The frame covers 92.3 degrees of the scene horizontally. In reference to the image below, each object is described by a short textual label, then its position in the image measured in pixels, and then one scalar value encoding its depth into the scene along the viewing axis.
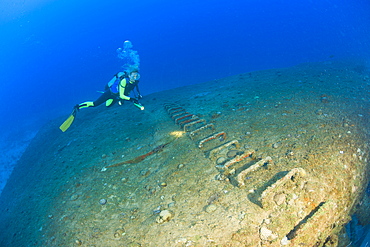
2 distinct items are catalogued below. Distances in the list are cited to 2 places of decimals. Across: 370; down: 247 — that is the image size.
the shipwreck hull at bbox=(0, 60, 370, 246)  2.45
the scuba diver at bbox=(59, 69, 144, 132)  6.88
